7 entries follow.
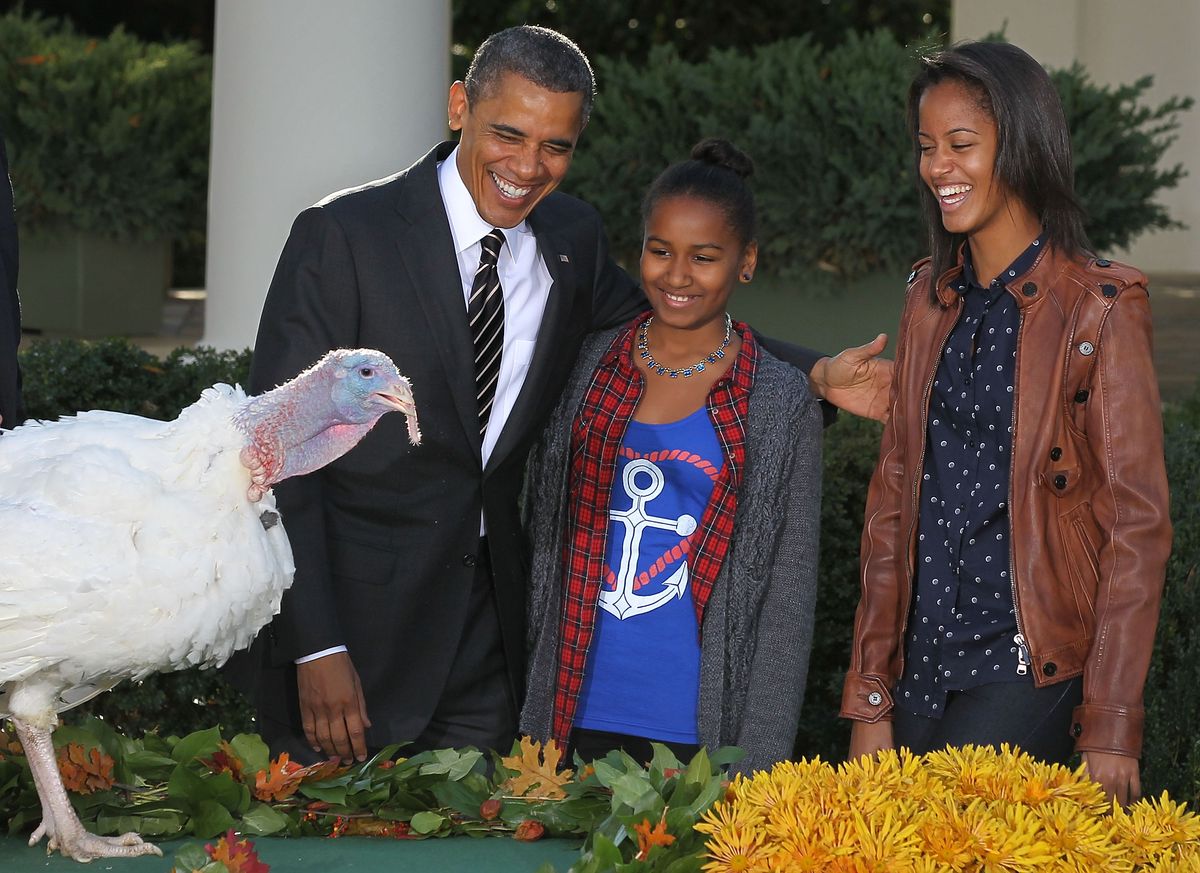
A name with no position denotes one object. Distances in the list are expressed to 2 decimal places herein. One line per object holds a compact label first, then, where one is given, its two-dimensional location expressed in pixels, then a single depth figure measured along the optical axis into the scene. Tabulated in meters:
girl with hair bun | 7.07
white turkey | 4.72
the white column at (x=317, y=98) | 12.87
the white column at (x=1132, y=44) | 27.17
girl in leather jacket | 5.82
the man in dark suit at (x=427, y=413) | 6.66
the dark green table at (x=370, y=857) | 5.00
